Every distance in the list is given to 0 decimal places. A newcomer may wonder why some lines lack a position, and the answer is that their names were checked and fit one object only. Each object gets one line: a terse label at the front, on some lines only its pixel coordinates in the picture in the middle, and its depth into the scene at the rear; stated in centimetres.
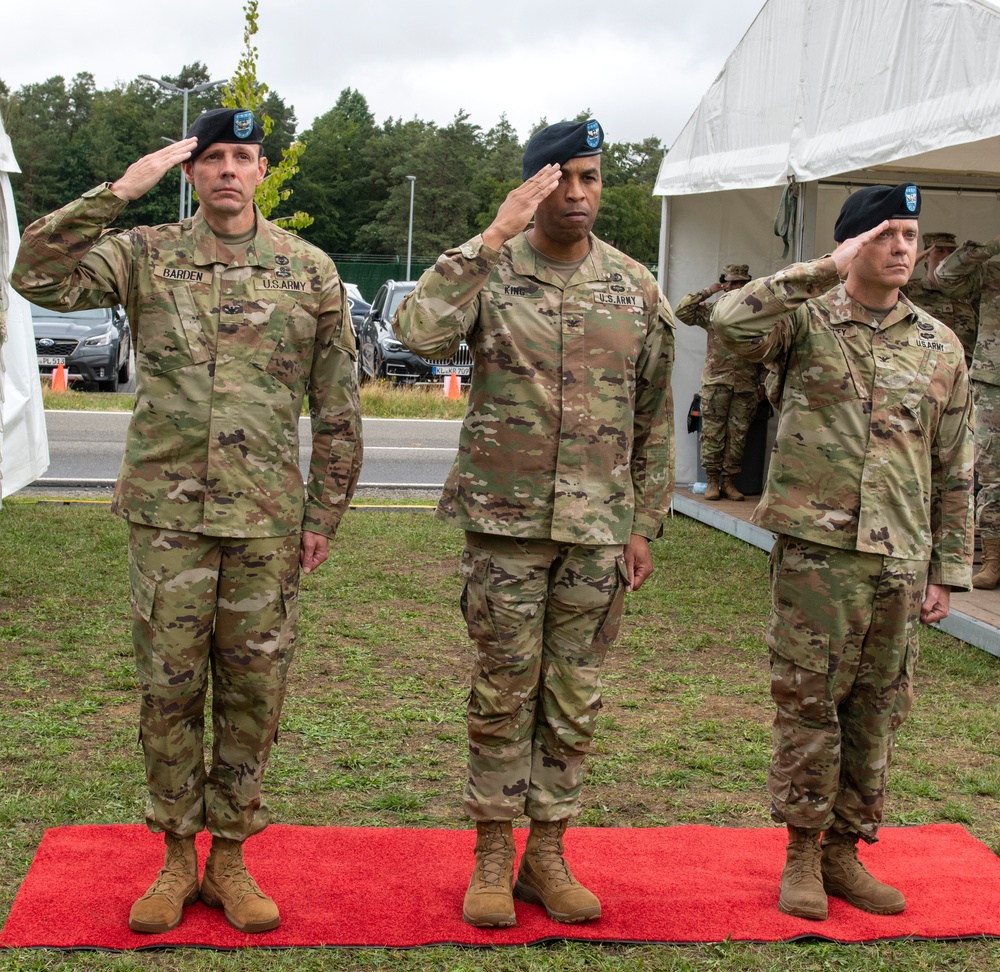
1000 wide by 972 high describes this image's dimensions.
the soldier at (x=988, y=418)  771
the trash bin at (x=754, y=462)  1126
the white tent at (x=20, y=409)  934
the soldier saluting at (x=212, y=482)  348
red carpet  355
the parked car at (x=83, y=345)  1900
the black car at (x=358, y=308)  2322
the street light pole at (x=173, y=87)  3330
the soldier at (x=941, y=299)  919
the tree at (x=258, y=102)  1460
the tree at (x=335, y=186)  7100
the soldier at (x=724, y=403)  1041
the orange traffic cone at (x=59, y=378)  1859
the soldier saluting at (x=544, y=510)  364
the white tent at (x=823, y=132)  635
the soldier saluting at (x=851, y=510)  371
